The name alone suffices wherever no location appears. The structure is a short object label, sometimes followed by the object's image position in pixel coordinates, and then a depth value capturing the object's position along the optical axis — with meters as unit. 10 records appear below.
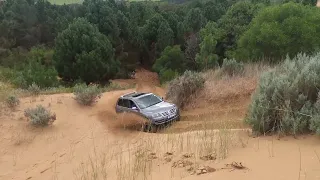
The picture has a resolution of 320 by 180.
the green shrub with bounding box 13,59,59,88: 26.88
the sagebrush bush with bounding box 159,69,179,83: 37.58
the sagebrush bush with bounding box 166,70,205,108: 18.33
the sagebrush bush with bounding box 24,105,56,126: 14.07
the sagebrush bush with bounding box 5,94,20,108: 15.65
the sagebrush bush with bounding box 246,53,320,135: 7.31
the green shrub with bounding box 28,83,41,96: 18.72
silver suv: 15.79
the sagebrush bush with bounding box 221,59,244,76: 19.29
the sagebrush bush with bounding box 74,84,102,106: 16.64
